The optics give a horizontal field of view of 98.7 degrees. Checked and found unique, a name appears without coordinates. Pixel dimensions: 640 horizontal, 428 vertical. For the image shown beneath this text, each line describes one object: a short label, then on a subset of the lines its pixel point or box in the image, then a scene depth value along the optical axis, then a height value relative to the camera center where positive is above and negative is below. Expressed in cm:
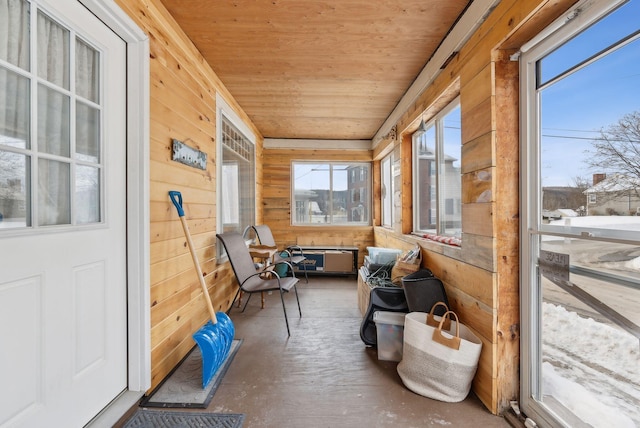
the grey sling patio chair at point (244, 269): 259 -56
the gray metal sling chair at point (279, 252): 396 -61
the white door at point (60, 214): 104 +0
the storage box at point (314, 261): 477 -83
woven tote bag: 158 -87
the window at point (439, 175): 237 +38
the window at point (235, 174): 295 +51
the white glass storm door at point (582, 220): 106 -3
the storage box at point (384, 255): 301 -47
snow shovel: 172 -82
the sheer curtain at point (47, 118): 104 +41
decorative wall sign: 194 +45
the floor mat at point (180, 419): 144 -111
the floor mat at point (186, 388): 160 -109
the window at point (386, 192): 435 +36
